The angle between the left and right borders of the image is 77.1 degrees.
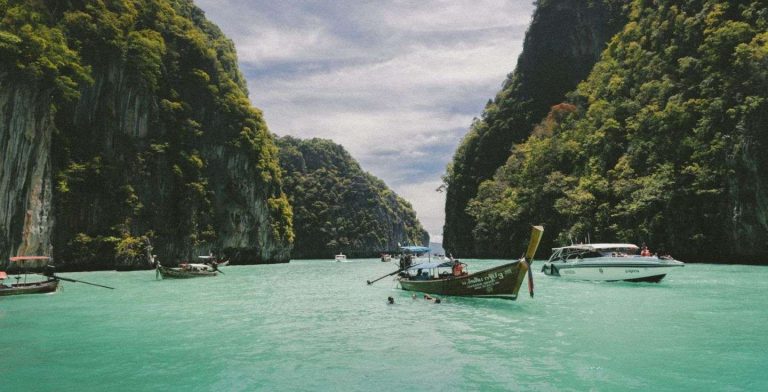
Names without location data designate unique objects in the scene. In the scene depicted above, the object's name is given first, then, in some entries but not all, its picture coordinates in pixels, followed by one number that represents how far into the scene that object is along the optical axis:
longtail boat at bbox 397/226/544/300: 17.70
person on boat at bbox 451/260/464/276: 22.23
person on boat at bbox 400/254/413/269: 29.48
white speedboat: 25.55
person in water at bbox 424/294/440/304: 20.61
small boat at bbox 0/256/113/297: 23.00
